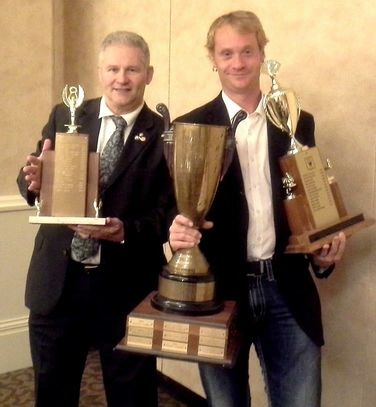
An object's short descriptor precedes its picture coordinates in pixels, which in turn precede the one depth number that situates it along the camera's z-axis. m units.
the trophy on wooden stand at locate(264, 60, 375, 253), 1.61
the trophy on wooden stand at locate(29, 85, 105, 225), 1.71
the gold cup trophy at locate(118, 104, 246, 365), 1.54
